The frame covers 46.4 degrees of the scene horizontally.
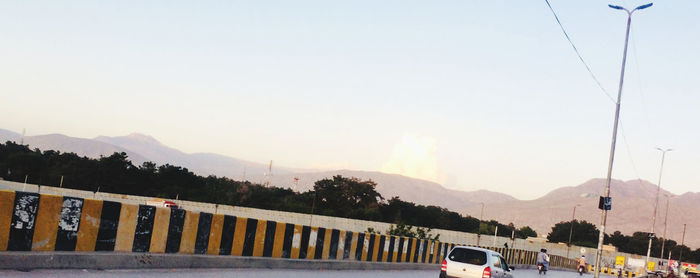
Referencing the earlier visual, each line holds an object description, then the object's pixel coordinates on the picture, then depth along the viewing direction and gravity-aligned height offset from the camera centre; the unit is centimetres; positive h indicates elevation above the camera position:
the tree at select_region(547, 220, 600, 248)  18812 -49
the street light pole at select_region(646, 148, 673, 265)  8481 +844
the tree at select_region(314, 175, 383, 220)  12338 +34
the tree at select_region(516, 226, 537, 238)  18251 -206
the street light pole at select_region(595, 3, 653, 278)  3422 +461
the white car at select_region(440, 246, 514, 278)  2044 -121
